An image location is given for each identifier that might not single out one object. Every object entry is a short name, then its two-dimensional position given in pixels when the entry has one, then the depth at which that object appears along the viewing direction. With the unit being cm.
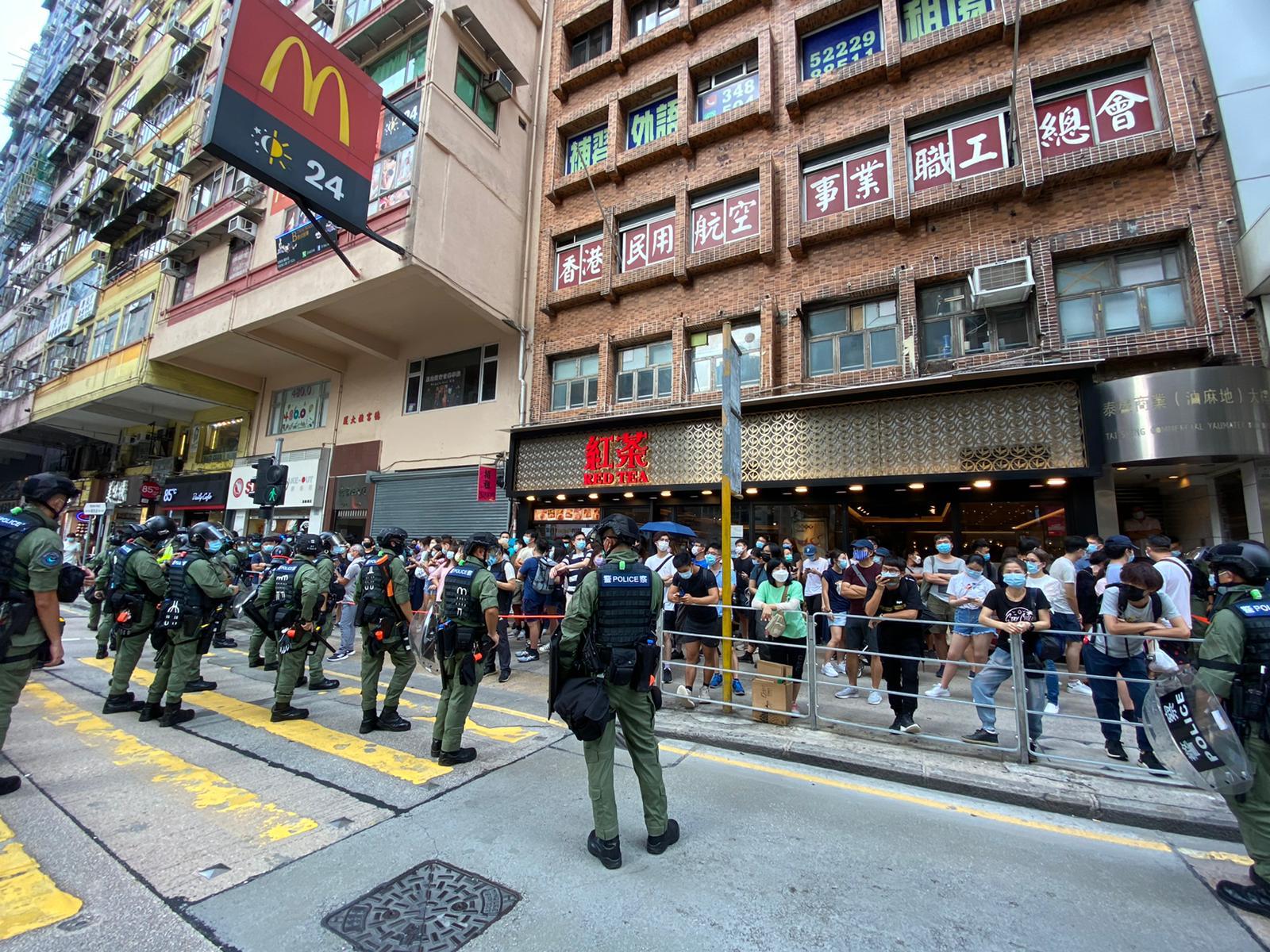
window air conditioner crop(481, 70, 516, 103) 1579
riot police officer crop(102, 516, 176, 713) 596
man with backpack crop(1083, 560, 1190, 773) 457
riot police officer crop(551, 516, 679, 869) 336
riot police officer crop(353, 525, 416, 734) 545
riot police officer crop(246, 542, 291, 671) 796
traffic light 1255
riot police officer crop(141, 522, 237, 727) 559
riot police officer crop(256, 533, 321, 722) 574
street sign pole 615
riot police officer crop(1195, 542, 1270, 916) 289
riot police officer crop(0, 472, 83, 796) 404
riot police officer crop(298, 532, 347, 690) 619
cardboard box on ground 572
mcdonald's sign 991
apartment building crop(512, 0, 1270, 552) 885
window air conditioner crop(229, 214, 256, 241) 1778
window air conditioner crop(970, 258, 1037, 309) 954
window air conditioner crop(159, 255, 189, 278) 2041
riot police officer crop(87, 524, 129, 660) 870
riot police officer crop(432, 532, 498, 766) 469
